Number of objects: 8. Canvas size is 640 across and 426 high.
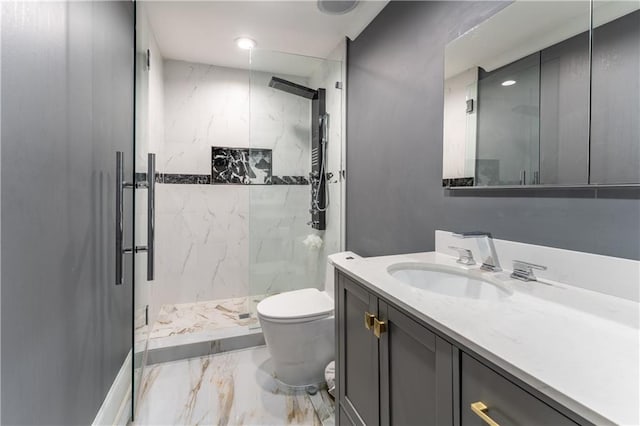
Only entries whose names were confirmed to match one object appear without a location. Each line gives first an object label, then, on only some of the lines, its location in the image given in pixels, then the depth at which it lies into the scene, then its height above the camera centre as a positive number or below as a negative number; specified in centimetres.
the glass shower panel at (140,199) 142 +5
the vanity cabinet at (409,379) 54 -41
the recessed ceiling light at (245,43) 245 +143
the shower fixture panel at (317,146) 256 +57
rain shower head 249 +105
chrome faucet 112 -17
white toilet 172 -77
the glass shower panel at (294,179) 254 +28
